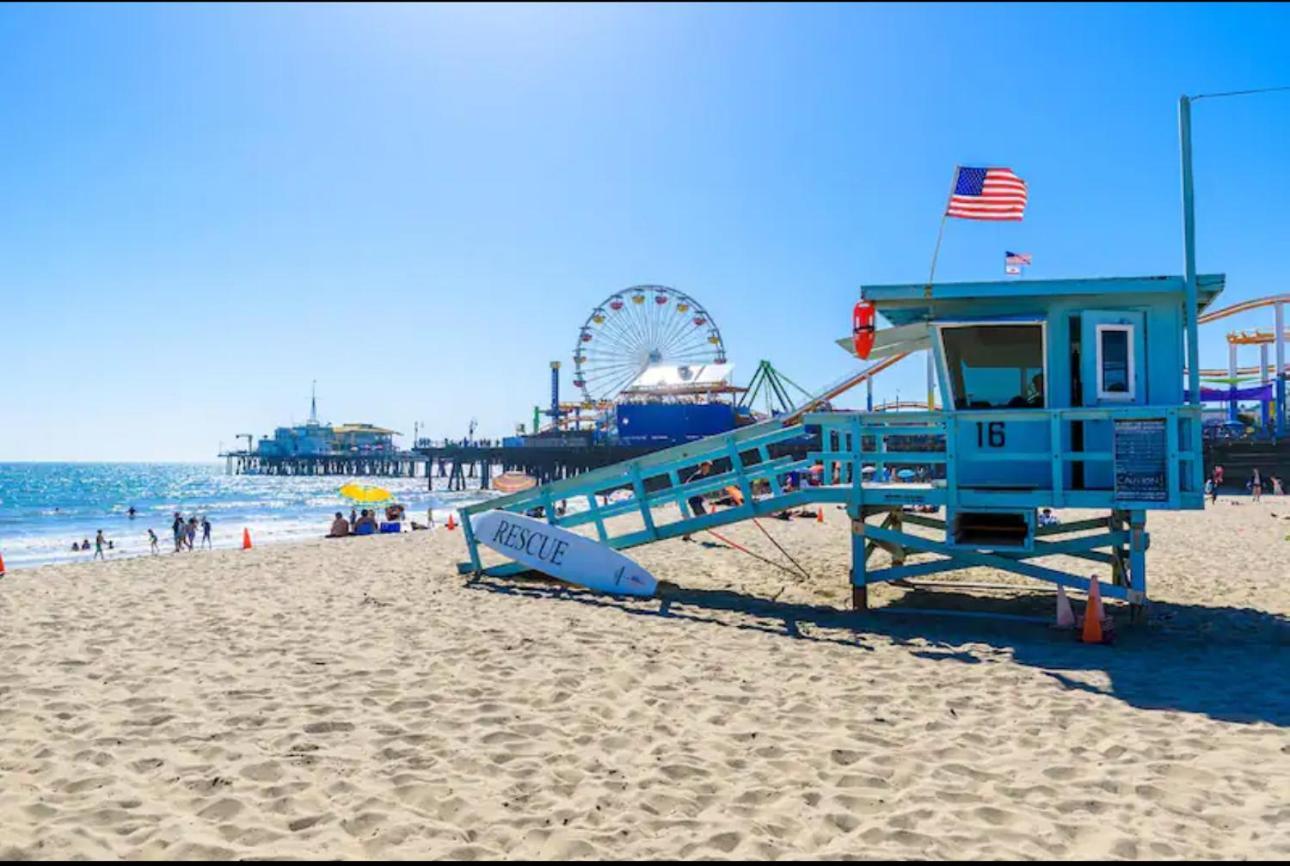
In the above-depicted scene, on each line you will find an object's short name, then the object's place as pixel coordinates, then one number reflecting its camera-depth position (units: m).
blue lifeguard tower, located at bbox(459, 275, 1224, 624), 8.38
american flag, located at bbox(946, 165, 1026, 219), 10.60
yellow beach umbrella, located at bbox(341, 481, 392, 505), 26.50
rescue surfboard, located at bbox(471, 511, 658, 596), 10.71
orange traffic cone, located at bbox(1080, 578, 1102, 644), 8.09
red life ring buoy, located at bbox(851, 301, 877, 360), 9.53
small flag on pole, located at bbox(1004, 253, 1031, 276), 12.93
